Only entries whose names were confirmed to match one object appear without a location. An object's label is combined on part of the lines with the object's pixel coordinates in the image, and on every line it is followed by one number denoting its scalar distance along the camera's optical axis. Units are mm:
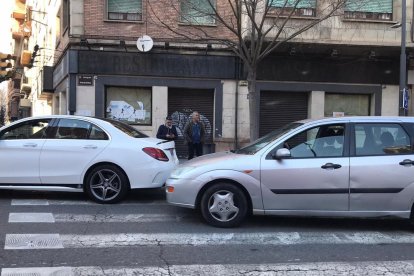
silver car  6504
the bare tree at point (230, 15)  14938
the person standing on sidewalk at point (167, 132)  12953
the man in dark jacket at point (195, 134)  13438
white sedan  8305
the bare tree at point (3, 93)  79188
